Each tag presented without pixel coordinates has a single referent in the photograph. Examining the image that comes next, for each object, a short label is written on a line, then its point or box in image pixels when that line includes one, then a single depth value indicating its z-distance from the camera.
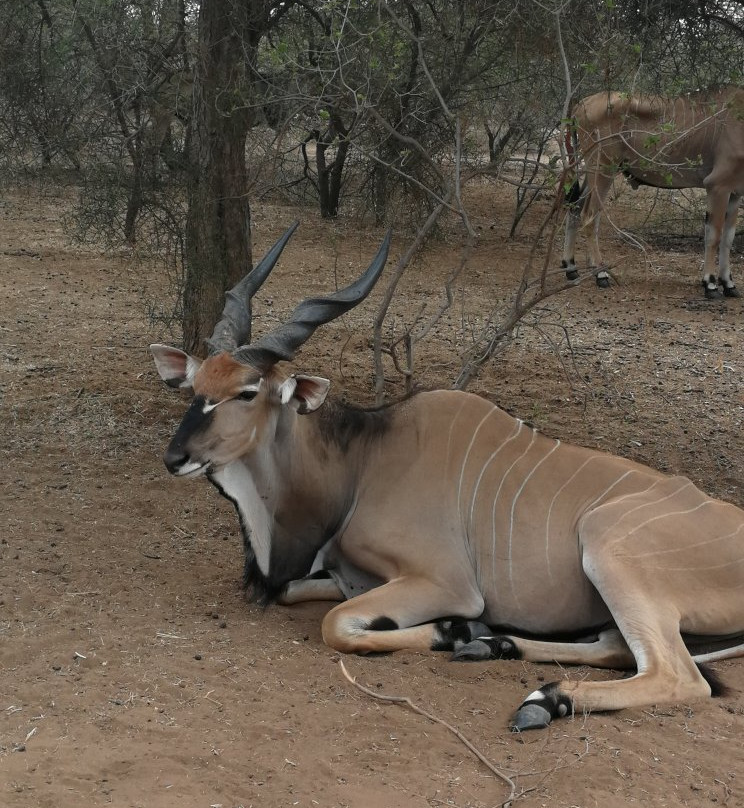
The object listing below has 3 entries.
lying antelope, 6.53
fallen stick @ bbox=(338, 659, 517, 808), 4.88
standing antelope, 15.80
